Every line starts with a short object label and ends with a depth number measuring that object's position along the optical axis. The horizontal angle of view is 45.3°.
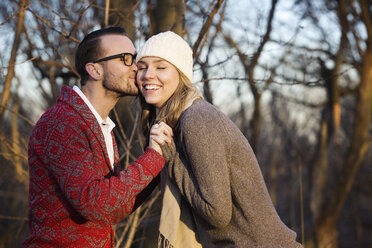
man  2.36
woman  2.40
